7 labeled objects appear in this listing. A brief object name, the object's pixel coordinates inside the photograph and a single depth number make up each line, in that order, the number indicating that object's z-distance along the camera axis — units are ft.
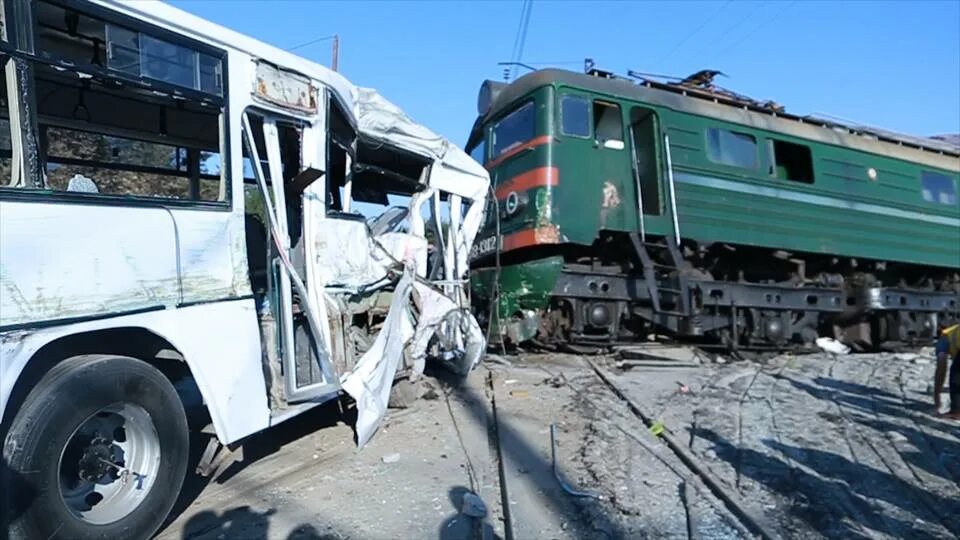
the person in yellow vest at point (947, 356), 19.74
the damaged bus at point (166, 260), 8.78
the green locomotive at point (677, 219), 27.58
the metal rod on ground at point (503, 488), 11.27
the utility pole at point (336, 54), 41.91
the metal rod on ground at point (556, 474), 12.92
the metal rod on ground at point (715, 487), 11.26
